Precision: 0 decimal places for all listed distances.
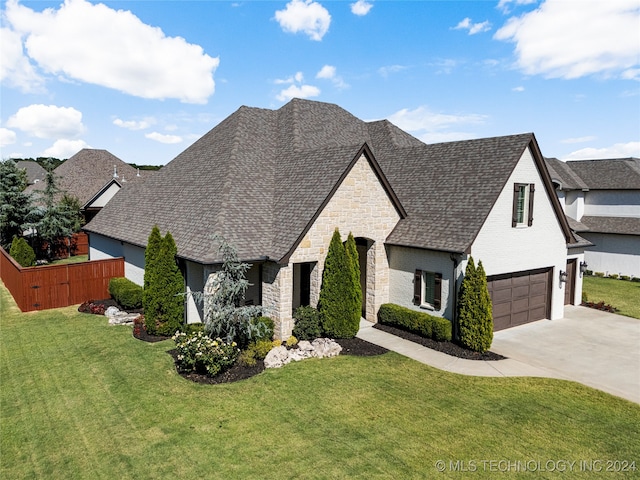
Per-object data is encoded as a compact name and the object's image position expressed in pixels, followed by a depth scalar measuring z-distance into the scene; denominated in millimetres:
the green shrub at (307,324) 16203
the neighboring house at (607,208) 31203
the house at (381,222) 16312
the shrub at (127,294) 19188
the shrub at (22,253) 28250
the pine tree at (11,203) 32531
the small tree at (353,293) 16203
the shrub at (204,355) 12805
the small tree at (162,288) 16078
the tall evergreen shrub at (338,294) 16141
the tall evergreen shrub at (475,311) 14898
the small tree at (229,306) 14102
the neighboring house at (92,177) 39531
